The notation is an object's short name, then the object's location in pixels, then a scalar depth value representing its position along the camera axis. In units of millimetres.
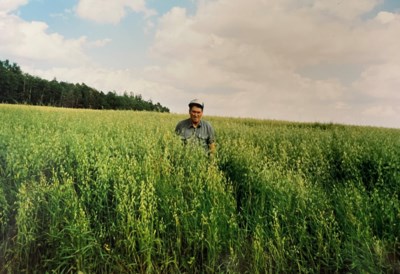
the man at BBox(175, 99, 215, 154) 6253
